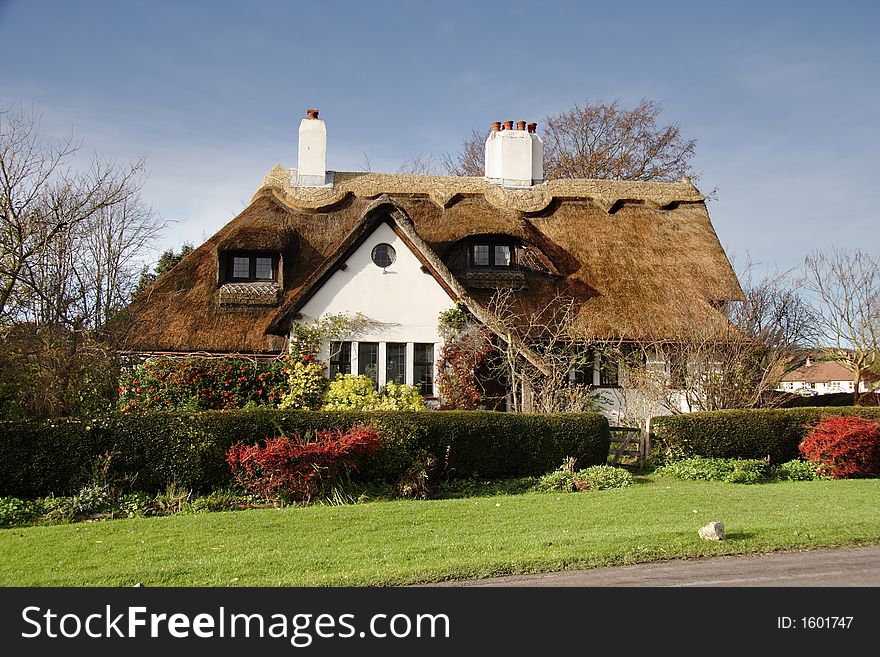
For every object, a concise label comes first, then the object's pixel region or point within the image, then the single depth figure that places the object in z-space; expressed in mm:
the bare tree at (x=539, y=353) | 18031
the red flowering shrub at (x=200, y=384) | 16844
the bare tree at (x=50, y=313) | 14188
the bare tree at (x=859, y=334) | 30719
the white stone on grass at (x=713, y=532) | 9227
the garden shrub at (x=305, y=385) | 17406
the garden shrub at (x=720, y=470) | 14961
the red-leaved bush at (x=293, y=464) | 12445
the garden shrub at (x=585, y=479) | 14164
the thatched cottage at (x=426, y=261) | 18625
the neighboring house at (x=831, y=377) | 72600
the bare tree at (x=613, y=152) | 36344
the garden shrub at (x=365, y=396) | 17094
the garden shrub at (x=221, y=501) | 12344
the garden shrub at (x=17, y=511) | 11453
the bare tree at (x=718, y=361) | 18438
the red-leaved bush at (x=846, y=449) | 15539
